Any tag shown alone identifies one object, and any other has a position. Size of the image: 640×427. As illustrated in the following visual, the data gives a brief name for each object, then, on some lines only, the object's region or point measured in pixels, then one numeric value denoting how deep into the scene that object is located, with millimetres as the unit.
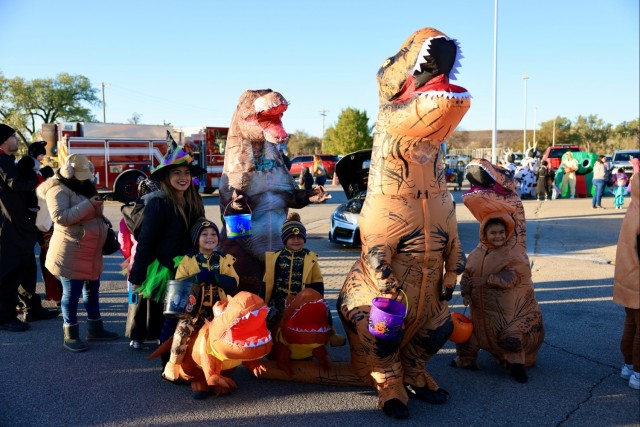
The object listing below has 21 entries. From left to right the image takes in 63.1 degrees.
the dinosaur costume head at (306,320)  3600
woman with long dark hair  3965
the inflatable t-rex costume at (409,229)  3045
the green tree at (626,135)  47250
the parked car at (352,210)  7456
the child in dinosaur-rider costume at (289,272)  3957
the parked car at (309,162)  29866
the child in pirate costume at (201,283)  3668
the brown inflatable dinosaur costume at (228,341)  3268
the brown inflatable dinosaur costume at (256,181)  4270
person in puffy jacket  4531
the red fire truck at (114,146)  17188
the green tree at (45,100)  35719
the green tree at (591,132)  53406
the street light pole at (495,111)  20931
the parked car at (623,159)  20877
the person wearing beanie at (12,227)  4996
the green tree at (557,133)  53500
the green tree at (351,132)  46031
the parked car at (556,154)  23609
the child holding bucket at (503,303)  3881
